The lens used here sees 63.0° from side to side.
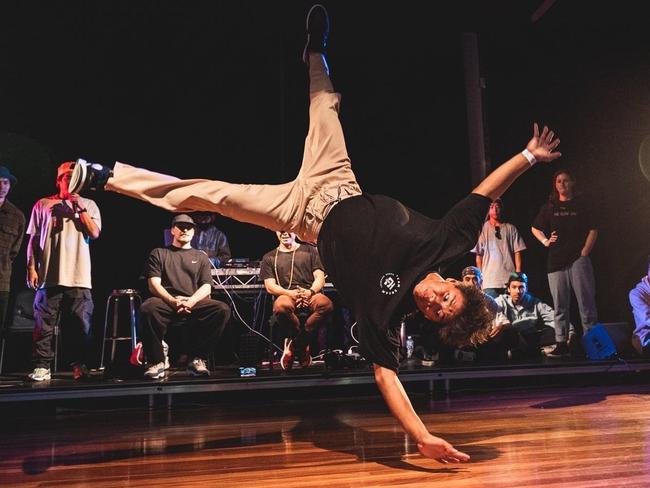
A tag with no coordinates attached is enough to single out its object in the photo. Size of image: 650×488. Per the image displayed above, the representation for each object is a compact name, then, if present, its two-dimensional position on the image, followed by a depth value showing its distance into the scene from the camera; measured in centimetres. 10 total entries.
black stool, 460
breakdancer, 230
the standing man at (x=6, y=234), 434
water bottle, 561
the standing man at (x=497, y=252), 580
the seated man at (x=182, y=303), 432
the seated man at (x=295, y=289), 464
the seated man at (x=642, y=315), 499
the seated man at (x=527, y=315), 539
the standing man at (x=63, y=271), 434
